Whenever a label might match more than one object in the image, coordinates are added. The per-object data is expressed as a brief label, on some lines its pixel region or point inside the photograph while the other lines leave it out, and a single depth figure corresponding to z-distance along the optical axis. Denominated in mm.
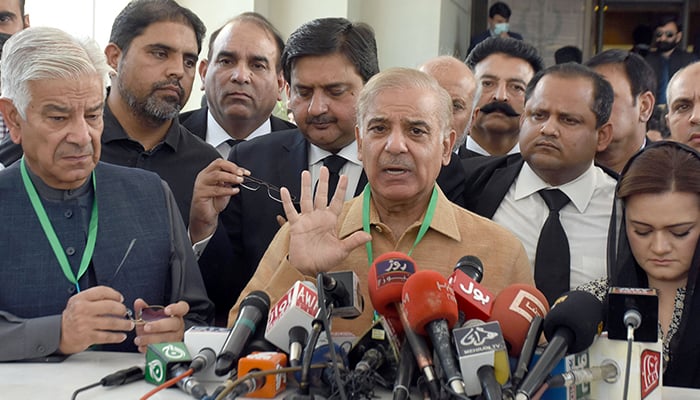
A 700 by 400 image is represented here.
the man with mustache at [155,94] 3508
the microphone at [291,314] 2008
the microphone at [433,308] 1771
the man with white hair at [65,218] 2490
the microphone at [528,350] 1781
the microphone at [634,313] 1886
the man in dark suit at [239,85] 4141
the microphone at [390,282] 1926
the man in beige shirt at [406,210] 2678
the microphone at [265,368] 1949
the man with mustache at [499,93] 4473
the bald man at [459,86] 4195
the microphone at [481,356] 1736
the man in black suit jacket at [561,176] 3193
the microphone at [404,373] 1752
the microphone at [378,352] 2004
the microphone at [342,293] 1930
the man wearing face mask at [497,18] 9557
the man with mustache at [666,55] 7785
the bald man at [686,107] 4004
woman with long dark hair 2500
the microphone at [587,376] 1845
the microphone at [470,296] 1934
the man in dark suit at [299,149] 3312
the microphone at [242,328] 1970
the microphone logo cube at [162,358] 2041
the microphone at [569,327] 1811
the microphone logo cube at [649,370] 1929
